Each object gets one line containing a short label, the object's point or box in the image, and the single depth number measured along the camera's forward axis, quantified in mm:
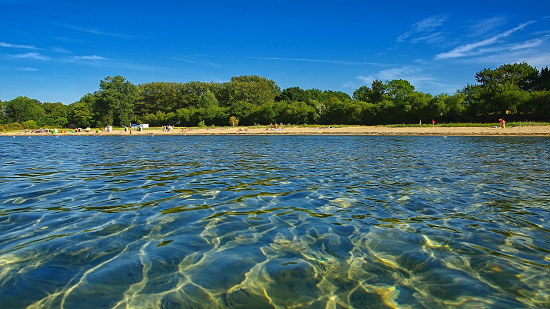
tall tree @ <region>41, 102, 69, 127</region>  104688
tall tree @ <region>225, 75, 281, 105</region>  104875
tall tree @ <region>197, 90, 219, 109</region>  96750
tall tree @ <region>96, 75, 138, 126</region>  92062
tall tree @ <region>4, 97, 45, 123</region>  110062
